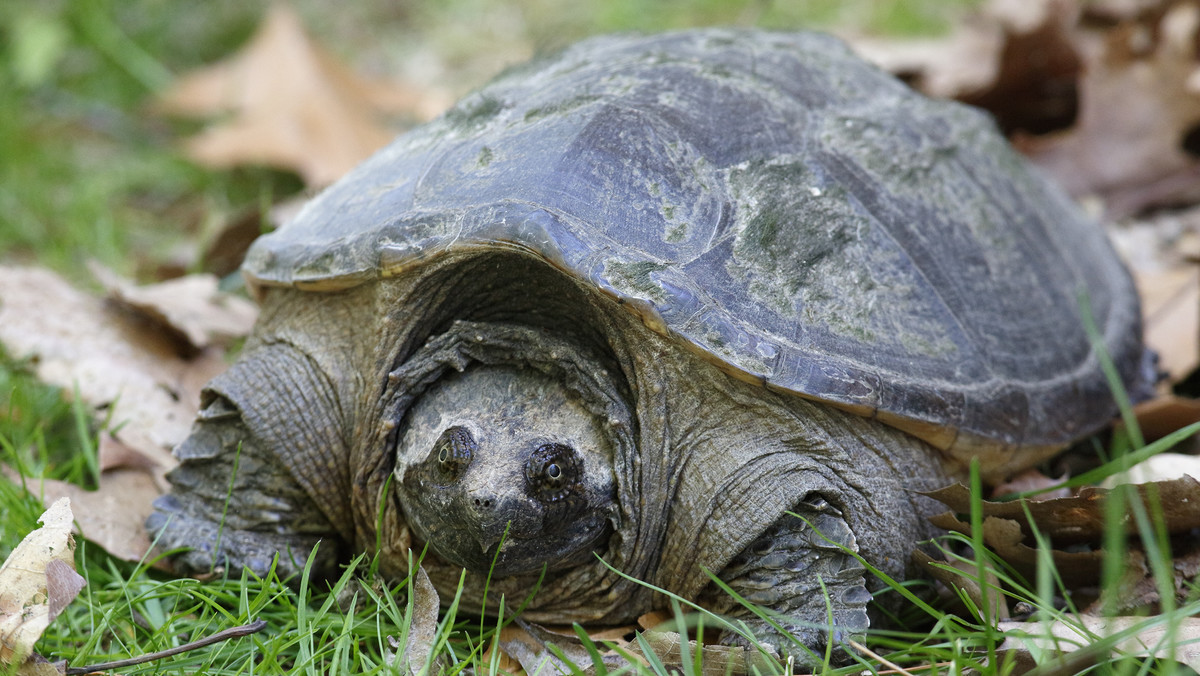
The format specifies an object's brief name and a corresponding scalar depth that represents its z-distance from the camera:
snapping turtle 2.29
